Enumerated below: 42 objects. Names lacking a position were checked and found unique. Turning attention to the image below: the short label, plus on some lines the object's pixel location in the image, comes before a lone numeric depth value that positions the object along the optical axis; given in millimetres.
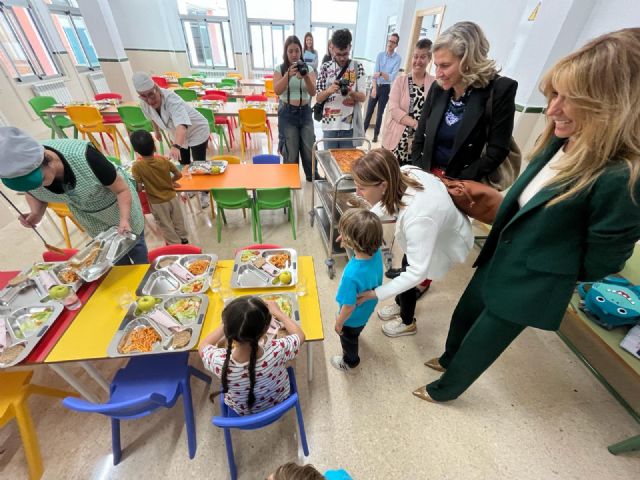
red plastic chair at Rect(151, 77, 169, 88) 6685
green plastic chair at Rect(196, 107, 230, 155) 4586
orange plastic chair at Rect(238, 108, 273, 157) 4633
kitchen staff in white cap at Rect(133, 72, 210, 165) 2641
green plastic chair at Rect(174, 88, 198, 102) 5633
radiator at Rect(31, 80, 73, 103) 5832
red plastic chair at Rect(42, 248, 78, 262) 1808
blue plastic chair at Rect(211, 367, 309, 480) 1074
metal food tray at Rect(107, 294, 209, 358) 1262
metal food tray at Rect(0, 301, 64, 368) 1229
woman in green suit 746
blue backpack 1620
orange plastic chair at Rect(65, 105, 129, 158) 4414
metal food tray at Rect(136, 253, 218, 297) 1582
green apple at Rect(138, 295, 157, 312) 1407
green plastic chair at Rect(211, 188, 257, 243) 2703
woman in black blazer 1562
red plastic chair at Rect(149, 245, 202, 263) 1837
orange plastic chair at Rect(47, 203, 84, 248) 2613
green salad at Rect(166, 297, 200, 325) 1421
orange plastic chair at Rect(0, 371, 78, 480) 1346
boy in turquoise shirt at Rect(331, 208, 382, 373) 1369
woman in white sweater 1313
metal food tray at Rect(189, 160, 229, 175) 2996
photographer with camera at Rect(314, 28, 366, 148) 2907
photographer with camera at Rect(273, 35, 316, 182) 3107
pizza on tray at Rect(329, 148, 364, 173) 2671
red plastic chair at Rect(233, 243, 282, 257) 1896
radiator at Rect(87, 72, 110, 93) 7595
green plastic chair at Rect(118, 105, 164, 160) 4574
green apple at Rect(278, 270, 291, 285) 1605
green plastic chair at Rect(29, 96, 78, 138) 4648
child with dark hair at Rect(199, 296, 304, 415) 1026
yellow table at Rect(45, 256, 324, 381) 1271
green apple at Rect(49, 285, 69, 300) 1438
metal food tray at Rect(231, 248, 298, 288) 1605
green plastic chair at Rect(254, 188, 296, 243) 2730
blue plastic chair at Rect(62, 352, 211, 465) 1373
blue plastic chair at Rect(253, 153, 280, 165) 3502
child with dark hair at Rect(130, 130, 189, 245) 2346
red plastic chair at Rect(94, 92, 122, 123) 4827
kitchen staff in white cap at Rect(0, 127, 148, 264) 1291
